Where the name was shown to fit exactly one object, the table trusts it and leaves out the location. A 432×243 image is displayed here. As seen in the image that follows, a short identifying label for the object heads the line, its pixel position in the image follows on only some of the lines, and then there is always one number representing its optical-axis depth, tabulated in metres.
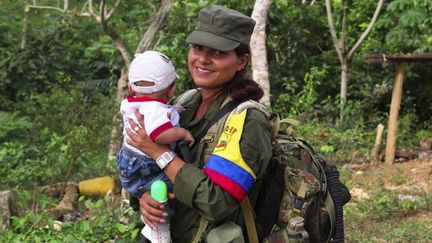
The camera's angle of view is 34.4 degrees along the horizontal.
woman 2.18
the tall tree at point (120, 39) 8.48
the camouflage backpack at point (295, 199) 2.32
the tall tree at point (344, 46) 11.57
